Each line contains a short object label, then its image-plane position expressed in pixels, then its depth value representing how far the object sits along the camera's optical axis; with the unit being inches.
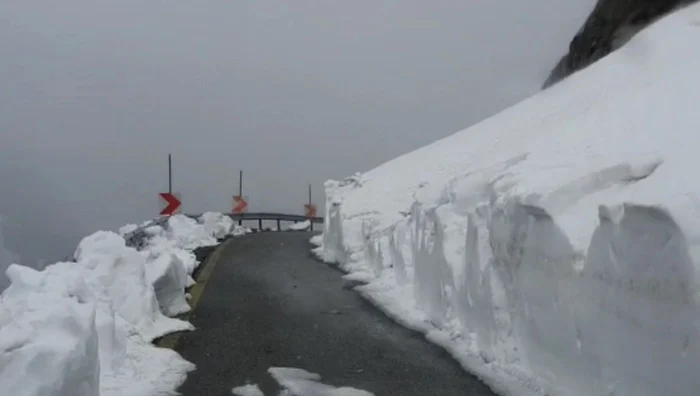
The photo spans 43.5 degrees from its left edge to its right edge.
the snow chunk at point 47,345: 232.1
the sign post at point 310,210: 1905.8
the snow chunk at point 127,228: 821.3
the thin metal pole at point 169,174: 940.6
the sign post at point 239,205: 1538.1
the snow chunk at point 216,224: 1169.8
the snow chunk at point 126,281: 416.3
